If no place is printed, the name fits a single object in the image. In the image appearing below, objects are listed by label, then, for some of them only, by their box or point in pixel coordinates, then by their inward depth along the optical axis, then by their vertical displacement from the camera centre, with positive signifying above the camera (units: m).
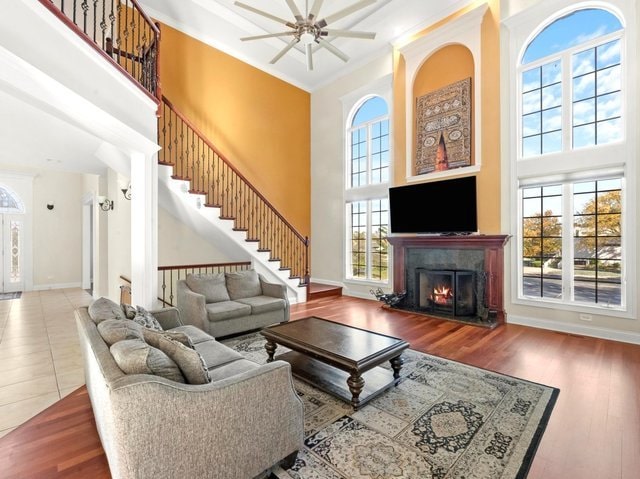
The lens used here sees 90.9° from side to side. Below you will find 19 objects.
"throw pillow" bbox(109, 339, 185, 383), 1.54 -0.61
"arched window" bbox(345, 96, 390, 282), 7.14 +1.07
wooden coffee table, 2.57 -1.02
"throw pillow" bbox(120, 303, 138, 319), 2.65 -0.63
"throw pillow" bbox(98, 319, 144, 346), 1.89 -0.57
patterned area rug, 1.92 -1.40
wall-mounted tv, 5.53 +0.56
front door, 8.35 -0.36
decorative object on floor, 6.05 -1.18
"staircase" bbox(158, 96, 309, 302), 5.07 +0.57
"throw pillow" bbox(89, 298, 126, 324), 2.29 -0.55
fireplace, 5.18 -0.69
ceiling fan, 3.97 +2.86
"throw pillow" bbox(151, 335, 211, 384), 1.73 -0.69
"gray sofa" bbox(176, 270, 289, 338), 4.18 -0.94
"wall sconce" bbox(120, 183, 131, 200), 5.52 +0.83
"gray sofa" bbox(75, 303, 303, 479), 1.38 -0.91
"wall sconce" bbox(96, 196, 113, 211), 6.74 +0.77
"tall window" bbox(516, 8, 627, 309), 4.37 +1.10
